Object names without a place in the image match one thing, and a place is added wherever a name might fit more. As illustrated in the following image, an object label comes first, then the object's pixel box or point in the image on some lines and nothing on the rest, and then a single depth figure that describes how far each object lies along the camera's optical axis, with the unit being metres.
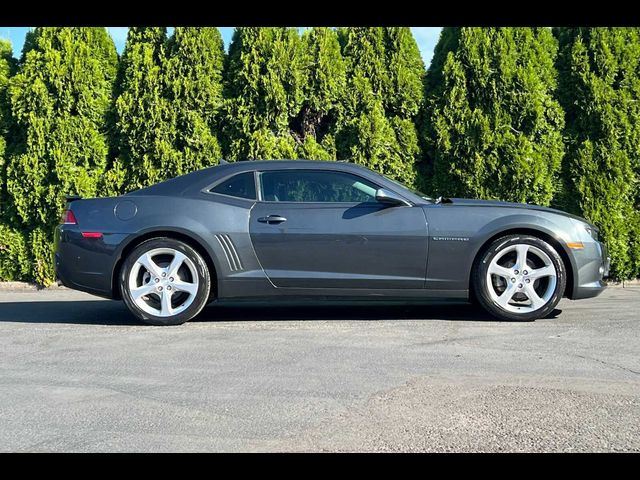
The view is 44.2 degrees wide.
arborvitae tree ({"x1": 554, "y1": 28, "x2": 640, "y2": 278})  9.67
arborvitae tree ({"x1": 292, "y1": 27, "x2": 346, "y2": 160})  10.09
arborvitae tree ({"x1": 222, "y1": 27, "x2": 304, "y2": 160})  10.00
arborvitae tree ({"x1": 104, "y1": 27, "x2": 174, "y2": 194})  9.93
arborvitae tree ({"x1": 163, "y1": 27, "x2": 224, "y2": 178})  9.94
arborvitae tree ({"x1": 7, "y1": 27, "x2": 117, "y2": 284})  9.84
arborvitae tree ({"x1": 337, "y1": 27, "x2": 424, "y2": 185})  9.98
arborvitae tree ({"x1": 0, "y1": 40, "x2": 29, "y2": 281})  9.94
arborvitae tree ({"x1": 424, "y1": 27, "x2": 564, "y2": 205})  9.75
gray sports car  6.64
